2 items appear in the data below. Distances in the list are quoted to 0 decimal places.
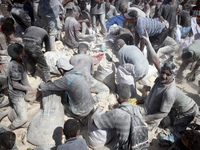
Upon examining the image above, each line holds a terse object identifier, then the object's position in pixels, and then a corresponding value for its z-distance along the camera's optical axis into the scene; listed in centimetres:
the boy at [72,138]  178
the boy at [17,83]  260
